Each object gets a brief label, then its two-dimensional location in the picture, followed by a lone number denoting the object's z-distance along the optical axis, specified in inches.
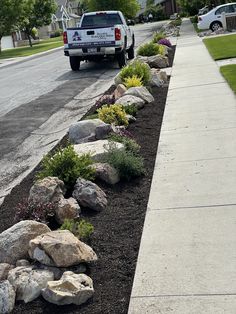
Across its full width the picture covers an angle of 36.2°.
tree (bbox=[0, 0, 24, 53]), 1187.2
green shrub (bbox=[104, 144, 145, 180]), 166.3
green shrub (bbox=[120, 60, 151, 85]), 338.3
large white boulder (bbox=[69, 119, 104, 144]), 217.1
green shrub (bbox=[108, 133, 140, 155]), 185.7
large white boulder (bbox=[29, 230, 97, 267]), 108.7
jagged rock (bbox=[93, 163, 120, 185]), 162.7
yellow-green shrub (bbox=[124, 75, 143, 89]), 308.5
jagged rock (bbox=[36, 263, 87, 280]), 108.2
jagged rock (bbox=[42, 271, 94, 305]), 99.4
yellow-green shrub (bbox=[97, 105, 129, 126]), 229.6
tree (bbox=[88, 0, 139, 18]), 1627.7
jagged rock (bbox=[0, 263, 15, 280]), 109.1
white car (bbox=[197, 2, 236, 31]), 865.7
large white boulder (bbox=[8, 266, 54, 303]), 103.4
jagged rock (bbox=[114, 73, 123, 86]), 351.9
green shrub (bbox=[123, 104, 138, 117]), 254.5
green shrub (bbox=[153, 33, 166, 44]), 631.3
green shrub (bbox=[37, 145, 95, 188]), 158.0
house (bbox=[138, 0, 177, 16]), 2559.0
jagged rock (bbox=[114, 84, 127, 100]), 299.6
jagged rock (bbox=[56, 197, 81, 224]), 137.3
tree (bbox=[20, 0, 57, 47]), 1525.5
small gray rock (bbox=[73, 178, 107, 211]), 145.5
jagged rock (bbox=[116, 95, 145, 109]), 266.4
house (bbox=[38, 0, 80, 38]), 2367.8
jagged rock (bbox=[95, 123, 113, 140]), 207.6
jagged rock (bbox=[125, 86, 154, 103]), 284.0
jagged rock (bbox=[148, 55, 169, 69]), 448.2
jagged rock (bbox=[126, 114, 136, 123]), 243.5
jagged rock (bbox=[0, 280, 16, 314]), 100.2
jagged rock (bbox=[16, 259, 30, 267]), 112.4
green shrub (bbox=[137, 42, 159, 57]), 489.8
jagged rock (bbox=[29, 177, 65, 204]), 141.9
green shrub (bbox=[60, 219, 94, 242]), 122.6
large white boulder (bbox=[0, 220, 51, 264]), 115.6
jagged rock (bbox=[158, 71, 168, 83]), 365.7
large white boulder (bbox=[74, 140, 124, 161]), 176.1
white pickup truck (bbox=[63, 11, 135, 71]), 505.3
